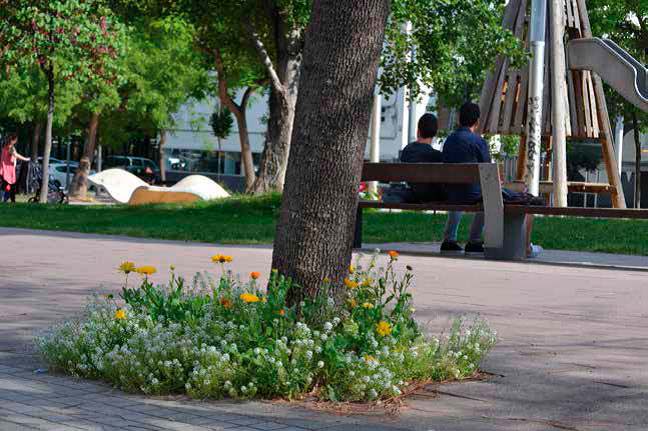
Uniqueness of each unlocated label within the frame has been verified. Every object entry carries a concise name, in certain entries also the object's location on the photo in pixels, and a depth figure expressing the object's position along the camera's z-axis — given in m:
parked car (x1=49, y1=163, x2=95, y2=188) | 60.72
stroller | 36.56
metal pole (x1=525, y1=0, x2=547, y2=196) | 20.44
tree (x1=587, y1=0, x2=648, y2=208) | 36.09
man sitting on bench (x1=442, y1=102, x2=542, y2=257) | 13.51
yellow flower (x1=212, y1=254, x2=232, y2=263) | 6.20
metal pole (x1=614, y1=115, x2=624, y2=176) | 54.53
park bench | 12.27
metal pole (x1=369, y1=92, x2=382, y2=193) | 37.41
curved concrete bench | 31.30
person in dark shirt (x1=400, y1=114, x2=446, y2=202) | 13.81
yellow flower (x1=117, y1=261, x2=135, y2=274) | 6.10
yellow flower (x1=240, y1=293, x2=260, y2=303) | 5.65
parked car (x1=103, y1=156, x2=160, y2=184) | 63.78
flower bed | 5.59
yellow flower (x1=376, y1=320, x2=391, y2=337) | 5.61
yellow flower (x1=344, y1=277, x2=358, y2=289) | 6.14
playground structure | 20.22
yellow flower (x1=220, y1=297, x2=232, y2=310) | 6.01
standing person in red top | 32.94
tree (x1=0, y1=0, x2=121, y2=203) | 24.94
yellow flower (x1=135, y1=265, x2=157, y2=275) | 6.19
